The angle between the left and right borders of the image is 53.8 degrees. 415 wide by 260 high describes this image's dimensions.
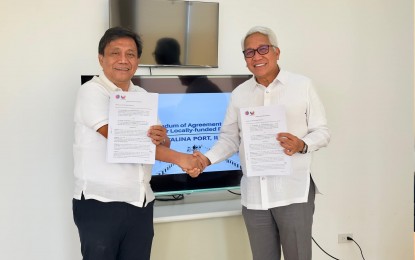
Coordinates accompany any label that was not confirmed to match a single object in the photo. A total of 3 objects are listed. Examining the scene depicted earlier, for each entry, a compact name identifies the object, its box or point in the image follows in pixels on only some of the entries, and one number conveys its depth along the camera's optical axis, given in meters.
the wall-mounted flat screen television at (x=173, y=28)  2.29
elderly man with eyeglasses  1.80
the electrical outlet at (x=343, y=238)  2.85
